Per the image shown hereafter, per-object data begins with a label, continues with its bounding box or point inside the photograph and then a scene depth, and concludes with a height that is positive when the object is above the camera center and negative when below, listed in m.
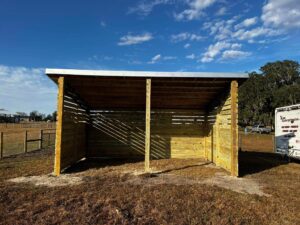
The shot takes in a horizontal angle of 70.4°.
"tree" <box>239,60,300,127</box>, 32.81 +5.19
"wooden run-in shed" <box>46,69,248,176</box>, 5.91 +0.26
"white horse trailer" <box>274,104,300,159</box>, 8.38 -0.27
